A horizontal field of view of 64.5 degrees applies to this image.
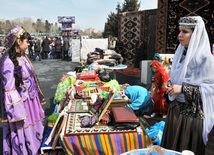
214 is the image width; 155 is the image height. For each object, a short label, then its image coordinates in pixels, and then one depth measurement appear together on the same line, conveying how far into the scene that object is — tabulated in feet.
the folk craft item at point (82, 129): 6.89
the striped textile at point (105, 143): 6.81
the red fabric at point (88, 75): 15.72
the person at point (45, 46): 47.66
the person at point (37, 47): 44.83
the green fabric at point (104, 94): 9.14
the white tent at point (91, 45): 40.54
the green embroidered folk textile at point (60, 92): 12.54
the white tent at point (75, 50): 42.89
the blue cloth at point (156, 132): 8.49
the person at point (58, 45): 47.21
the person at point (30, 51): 50.03
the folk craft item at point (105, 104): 7.58
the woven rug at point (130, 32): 34.35
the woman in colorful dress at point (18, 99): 7.06
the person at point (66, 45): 46.83
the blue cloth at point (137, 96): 13.07
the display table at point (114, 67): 18.17
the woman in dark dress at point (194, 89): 5.70
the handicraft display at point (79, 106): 8.84
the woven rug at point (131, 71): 30.60
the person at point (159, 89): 13.32
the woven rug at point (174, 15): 21.13
